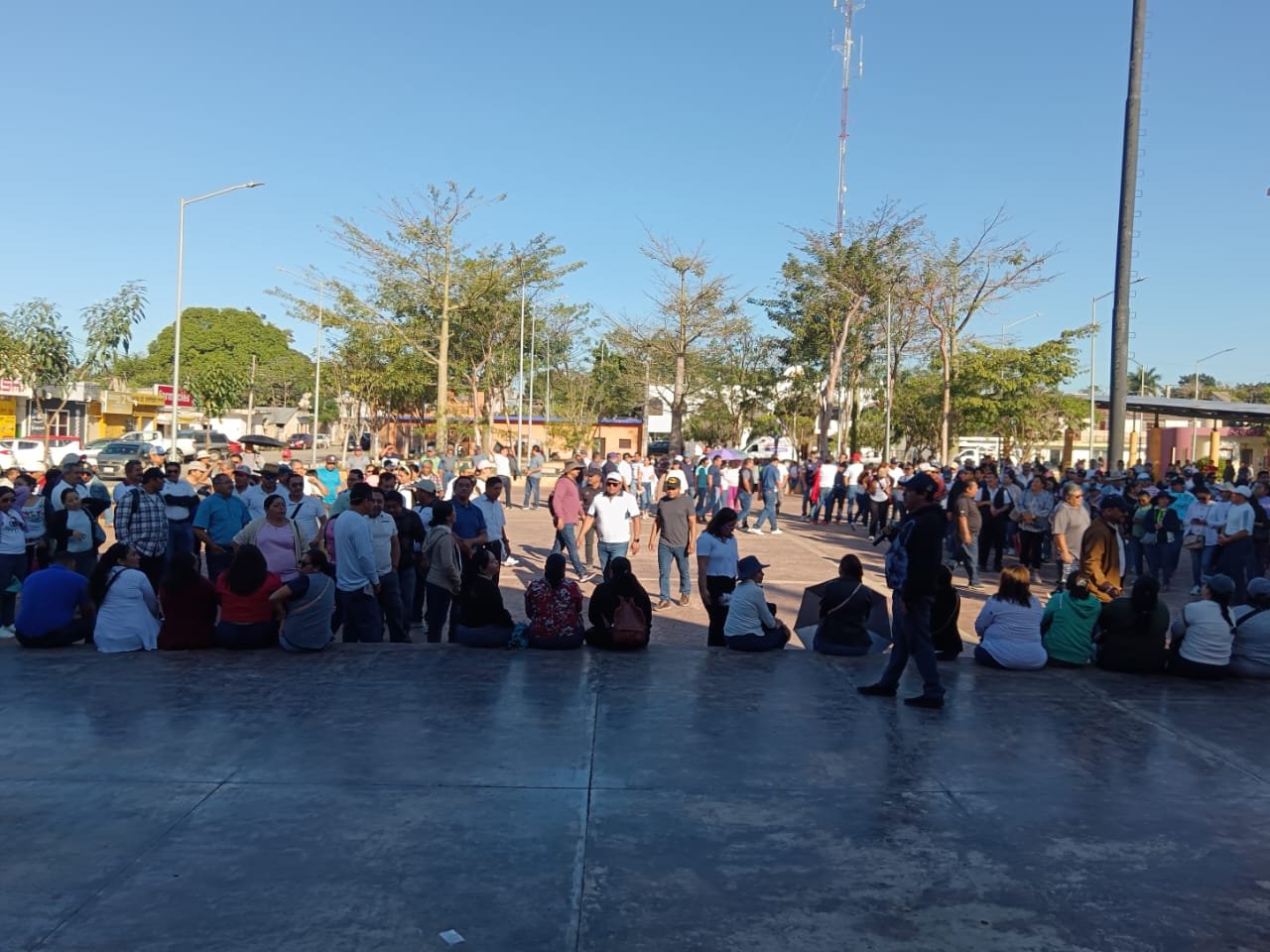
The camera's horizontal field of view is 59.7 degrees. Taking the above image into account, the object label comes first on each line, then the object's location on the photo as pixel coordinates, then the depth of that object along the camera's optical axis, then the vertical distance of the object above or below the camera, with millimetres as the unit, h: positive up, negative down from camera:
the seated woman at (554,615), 9320 -1501
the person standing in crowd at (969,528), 15133 -1042
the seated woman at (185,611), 9000 -1520
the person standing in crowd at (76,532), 10328 -1052
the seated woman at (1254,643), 8719 -1431
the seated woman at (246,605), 8914 -1447
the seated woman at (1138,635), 8820 -1416
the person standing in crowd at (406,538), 10172 -999
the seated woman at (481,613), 9312 -1512
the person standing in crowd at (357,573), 9062 -1205
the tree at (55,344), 36906 +2570
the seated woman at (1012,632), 8836 -1440
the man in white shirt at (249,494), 11812 -727
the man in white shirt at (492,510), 11945 -830
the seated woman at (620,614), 9273 -1477
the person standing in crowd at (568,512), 15094 -1019
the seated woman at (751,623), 9394 -1527
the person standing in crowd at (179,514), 11734 -955
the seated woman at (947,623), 8945 -1406
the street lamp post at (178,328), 33062 +2904
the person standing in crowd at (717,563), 10023 -1149
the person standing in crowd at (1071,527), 13750 -886
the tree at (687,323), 44109 +4912
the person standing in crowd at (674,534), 12633 -1061
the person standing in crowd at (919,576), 7500 -864
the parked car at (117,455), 40375 -1250
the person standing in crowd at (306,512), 10930 -842
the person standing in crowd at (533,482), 28625 -1196
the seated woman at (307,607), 8906 -1448
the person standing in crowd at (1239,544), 13852 -1059
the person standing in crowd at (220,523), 11125 -988
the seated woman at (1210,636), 8609 -1366
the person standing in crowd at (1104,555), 10977 -984
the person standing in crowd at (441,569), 9852 -1217
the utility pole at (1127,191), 17578 +4245
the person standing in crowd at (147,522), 10602 -954
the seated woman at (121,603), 8938 -1473
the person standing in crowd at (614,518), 12766 -904
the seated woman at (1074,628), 9008 -1402
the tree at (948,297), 36938 +5313
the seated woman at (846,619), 9250 -1441
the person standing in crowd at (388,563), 9531 -1150
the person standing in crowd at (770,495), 22812 -1046
